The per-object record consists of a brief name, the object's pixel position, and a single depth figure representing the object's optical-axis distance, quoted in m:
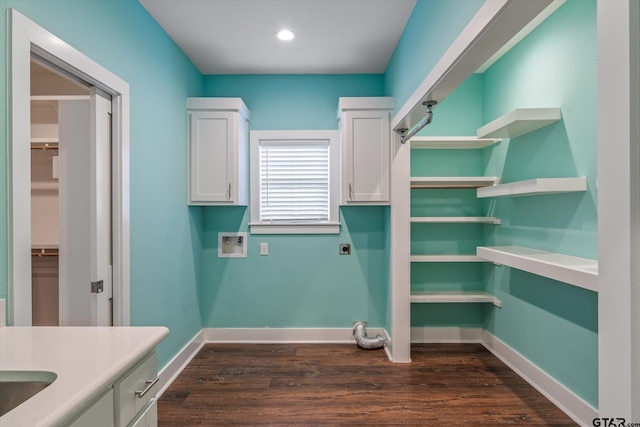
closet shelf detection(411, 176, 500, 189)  3.06
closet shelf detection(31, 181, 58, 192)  2.80
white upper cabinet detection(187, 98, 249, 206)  3.09
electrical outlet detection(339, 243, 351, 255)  3.46
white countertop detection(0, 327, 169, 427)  0.72
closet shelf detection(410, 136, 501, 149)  3.04
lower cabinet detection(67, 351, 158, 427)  0.87
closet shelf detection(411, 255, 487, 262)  3.12
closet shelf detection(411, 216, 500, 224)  3.11
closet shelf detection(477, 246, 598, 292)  1.61
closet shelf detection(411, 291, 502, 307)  3.10
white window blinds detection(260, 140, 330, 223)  3.49
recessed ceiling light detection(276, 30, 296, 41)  2.63
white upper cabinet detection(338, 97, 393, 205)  3.08
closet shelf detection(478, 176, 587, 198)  2.07
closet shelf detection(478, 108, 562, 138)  2.30
